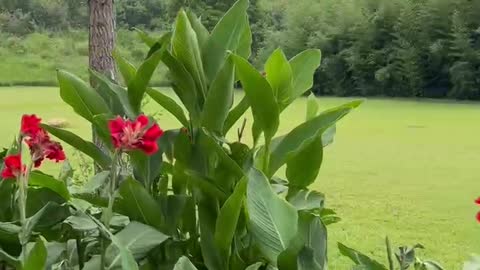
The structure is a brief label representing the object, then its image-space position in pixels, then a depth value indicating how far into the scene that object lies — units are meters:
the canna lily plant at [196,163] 2.43
